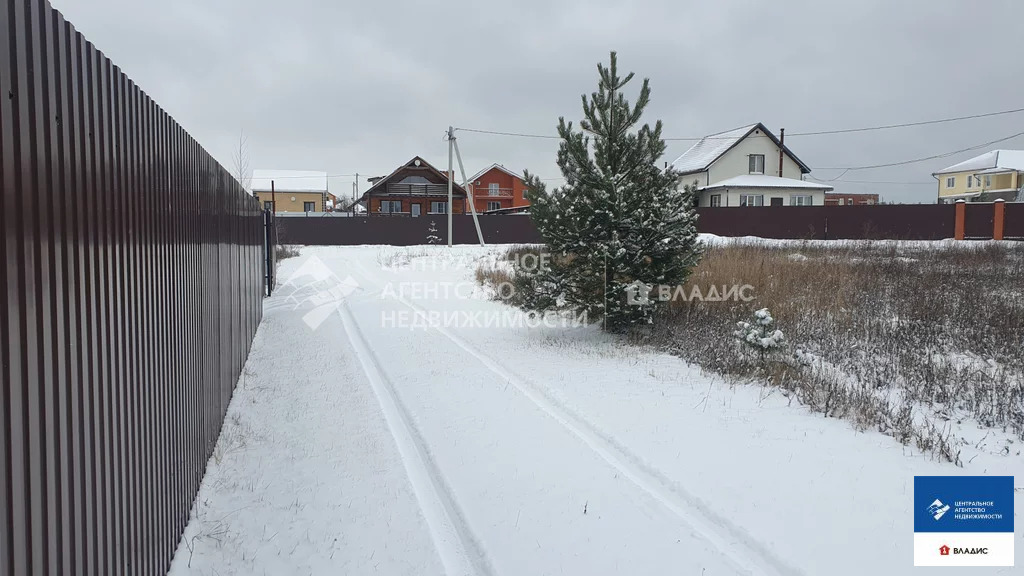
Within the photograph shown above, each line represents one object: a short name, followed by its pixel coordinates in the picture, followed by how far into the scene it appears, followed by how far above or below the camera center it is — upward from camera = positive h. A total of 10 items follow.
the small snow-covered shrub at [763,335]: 7.27 -0.95
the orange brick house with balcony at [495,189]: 66.12 +6.30
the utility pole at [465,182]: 32.55 +3.54
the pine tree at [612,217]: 9.02 +0.48
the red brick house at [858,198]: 88.10 +7.83
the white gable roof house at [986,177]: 60.53 +8.10
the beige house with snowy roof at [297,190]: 66.50 +6.02
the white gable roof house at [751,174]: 40.19 +5.23
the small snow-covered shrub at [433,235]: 36.69 +0.80
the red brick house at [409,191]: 55.88 +5.07
